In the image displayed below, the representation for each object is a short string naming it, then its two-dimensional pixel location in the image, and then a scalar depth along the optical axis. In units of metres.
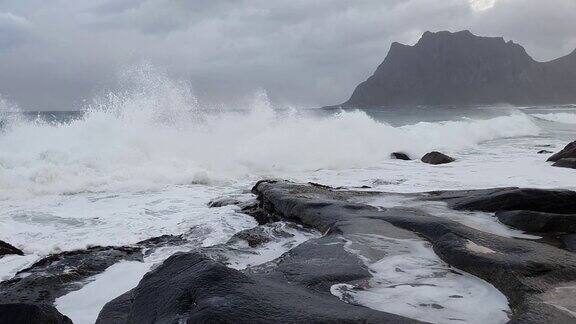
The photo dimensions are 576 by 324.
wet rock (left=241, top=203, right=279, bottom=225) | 7.35
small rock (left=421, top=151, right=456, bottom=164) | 15.64
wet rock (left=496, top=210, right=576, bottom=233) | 5.32
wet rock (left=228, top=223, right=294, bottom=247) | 5.74
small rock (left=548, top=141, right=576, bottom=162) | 13.95
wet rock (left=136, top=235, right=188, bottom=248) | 6.21
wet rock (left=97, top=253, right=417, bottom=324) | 2.83
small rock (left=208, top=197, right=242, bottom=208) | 8.88
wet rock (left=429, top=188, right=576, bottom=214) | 6.29
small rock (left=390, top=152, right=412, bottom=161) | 17.88
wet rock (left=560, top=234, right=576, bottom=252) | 4.74
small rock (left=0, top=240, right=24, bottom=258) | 5.91
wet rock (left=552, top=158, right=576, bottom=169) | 13.10
